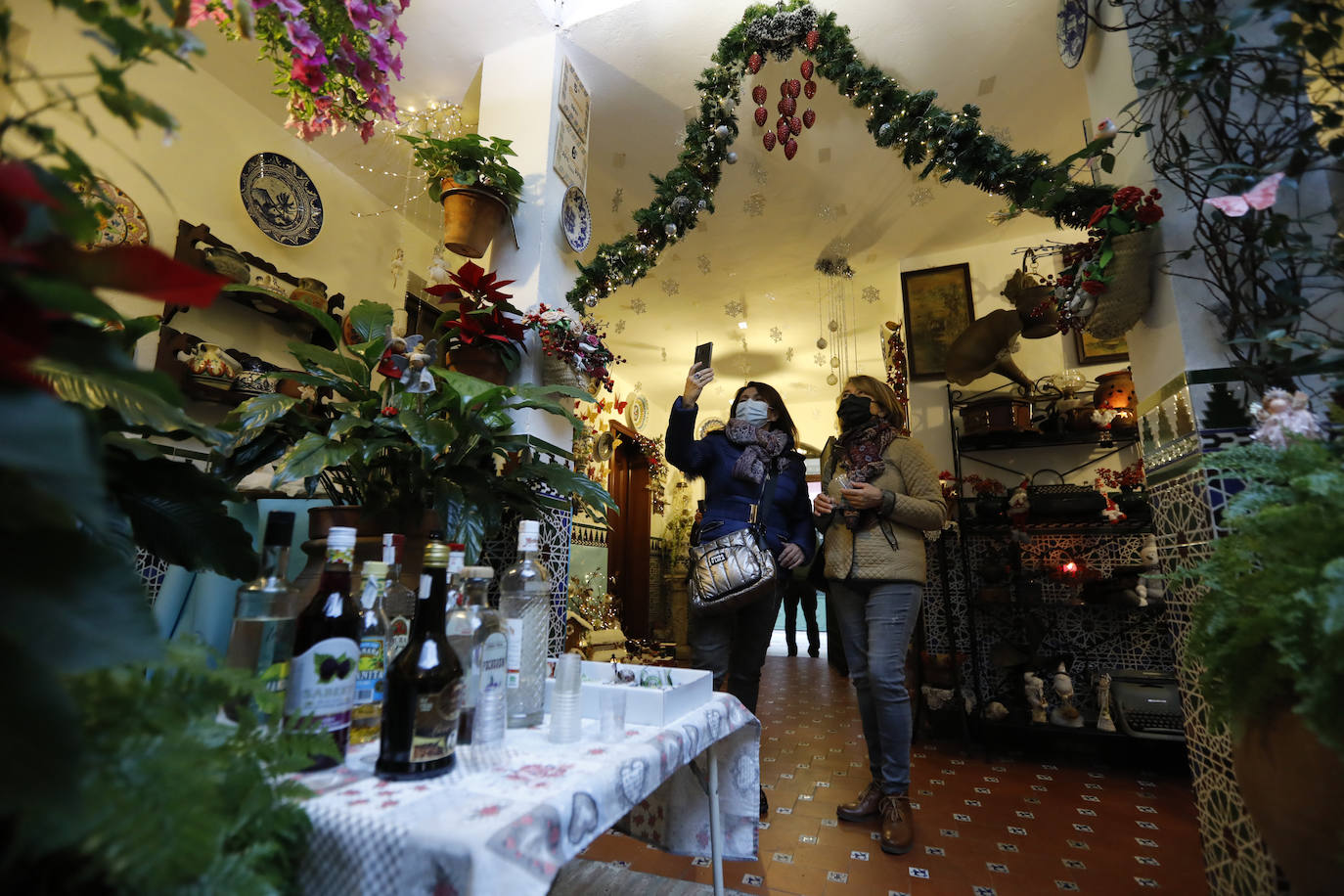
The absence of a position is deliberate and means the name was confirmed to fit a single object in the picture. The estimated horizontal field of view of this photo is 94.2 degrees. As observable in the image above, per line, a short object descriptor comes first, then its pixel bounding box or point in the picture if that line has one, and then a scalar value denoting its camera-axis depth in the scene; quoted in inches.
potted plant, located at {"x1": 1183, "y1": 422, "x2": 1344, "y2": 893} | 34.1
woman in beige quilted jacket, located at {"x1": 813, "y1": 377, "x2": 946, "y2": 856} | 82.3
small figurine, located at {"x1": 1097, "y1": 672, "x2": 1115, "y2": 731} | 119.3
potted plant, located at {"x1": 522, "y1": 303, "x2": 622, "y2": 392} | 94.0
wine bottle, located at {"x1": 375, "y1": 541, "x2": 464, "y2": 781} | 29.0
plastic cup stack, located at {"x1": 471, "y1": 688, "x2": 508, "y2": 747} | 34.7
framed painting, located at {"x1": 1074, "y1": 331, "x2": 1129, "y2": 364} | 155.4
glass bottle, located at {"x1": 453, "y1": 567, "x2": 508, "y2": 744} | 35.0
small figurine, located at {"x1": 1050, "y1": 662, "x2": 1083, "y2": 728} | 122.2
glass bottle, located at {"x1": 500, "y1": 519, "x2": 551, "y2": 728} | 39.5
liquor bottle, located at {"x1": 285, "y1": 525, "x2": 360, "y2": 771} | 30.1
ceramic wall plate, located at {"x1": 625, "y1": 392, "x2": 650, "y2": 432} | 282.5
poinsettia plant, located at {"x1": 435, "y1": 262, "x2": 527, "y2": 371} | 88.0
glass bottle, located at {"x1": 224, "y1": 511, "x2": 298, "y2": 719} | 33.4
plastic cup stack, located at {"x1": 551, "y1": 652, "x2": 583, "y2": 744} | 35.6
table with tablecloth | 22.1
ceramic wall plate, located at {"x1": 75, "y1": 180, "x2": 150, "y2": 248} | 95.9
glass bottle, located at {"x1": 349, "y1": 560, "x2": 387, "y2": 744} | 34.9
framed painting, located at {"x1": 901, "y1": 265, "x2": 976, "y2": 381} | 168.6
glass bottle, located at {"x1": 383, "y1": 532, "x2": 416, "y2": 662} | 41.0
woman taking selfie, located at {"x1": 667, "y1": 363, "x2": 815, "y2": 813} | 86.6
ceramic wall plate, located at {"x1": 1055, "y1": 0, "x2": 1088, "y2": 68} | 88.4
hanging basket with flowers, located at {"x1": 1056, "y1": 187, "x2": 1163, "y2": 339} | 69.1
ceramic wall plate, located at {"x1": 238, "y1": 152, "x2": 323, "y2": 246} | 123.3
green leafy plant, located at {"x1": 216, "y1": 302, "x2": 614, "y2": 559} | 57.1
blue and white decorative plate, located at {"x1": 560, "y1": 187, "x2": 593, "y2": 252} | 106.3
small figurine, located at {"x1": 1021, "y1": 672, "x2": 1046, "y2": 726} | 125.4
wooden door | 267.1
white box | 39.8
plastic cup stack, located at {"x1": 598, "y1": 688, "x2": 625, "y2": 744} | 36.5
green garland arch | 89.9
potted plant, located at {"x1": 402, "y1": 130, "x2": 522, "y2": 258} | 94.7
